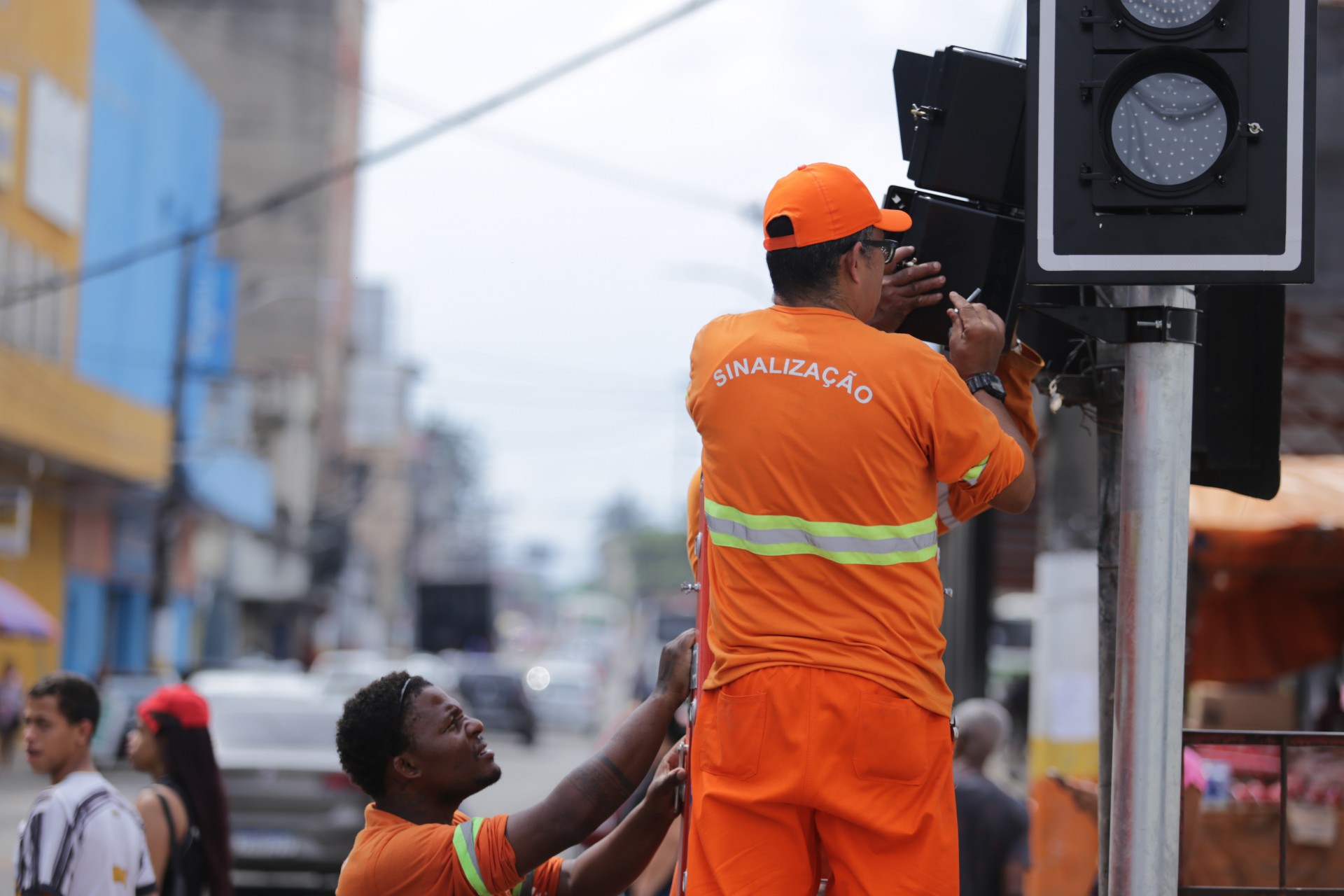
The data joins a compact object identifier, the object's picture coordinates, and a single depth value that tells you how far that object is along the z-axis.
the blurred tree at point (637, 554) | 142.12
